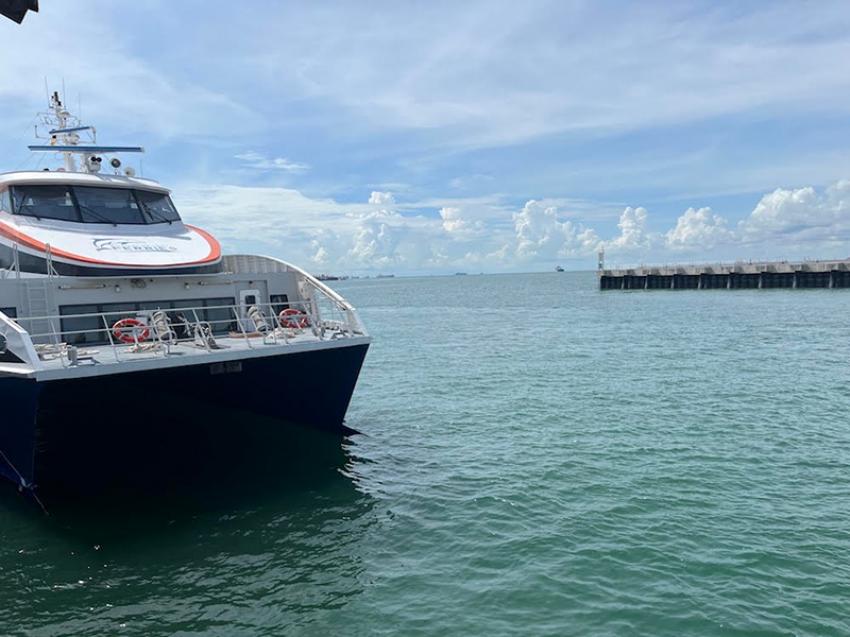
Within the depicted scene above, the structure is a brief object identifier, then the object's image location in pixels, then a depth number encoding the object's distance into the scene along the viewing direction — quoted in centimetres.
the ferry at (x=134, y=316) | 1006
